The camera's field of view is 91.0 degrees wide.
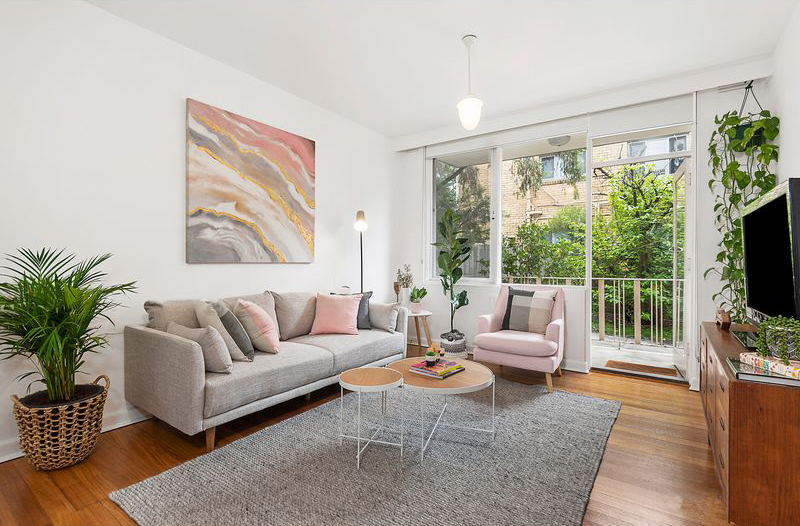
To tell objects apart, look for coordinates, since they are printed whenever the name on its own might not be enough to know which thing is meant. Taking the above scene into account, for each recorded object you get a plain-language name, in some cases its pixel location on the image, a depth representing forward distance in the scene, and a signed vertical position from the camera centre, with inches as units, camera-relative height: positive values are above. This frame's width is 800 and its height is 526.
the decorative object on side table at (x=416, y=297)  188.1 -16.2
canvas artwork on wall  122.6 +25.5
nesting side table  87.7 -27.3
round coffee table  88.2 -27.9
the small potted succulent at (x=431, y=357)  102.6 -24.5
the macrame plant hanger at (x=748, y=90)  129.3 +57.3
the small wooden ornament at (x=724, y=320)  101.9 -14.6
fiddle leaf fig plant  183.2 +3.1
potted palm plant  79.3 -17.8
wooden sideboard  60.0 -29.6
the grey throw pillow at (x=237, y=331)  108.3 -18.6
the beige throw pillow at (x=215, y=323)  105.0 -16.0
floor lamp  173.5 +18.4
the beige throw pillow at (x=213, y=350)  94.3 -20.8
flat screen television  69.8 +2.6
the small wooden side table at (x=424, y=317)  182.0 -26.0
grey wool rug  68.8 -43.7
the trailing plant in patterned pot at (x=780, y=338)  63.7 -12.4
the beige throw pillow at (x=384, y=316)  151.7 -20.3
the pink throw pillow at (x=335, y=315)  141.5 -18.8
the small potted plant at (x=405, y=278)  197.0 -7.2
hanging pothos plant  118.3 +27.7
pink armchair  130.4 -28.4
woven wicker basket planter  79.5 -34.9
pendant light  111.3 +44.1
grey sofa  88.8 -28.2
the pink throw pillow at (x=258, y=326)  115.7 -18.6
